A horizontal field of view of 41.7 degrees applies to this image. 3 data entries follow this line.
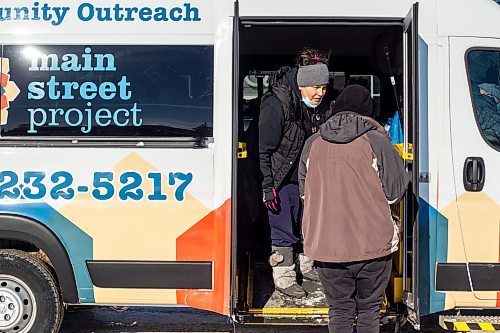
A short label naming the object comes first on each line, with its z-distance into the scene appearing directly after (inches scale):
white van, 167.0
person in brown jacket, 139.3
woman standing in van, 181.3
